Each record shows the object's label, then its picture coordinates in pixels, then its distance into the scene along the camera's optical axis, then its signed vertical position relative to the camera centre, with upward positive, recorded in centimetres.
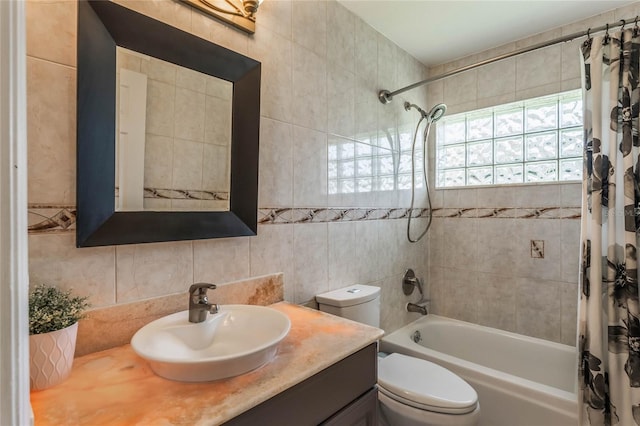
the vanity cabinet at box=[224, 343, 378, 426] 77 -52
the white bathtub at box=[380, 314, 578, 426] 155 -94
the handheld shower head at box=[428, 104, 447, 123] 223 +72
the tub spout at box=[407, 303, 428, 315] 237 -73
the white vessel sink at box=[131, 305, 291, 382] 76 -38
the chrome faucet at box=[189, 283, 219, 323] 103 -31
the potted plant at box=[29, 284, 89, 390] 73 -30
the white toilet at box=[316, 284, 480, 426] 135 -81
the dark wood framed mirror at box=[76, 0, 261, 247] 91 +28
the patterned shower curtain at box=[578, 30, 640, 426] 149 -14
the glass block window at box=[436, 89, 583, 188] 208 +50
